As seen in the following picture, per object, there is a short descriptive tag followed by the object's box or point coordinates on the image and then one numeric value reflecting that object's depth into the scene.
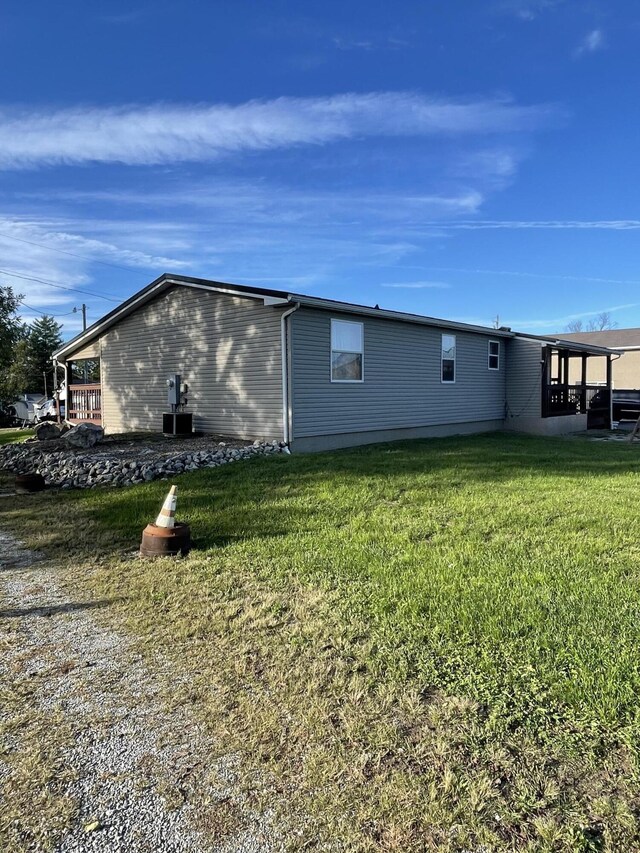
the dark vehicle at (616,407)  18.82
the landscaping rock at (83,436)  10.77
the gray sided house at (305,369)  10.40
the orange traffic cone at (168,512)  4.68
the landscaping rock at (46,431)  12.45
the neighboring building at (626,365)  25.77
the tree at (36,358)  36.66
